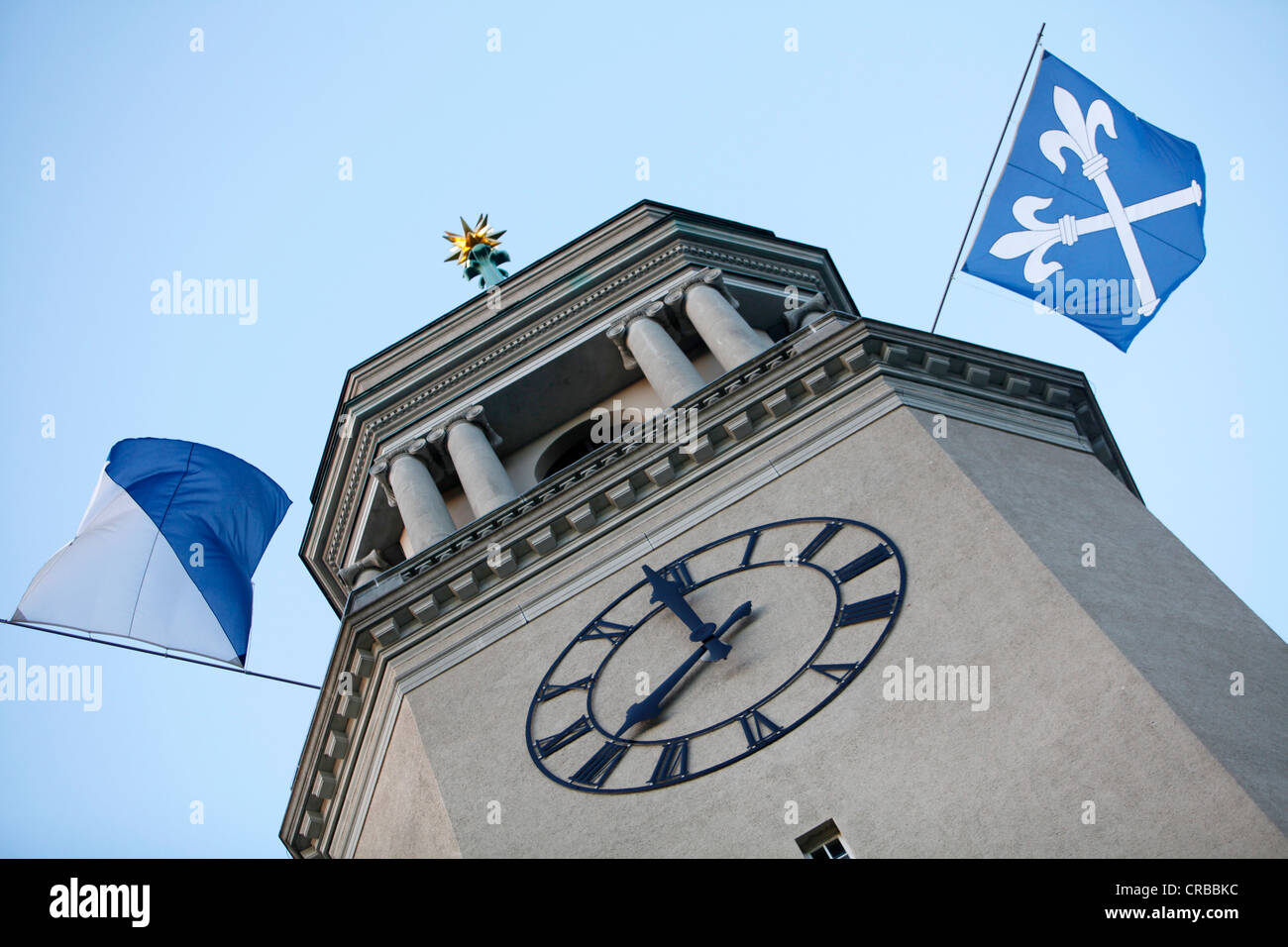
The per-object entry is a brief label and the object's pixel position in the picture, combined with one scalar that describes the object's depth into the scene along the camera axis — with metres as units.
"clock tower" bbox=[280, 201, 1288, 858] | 12.01
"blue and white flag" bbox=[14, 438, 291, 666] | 17.80
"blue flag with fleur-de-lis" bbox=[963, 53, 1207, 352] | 17.55
